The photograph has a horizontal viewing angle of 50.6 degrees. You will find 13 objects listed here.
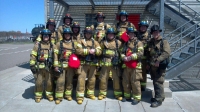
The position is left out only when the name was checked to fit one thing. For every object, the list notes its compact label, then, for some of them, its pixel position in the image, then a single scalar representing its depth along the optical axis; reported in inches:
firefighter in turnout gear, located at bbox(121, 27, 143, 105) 211.4
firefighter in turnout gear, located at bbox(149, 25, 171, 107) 207.5
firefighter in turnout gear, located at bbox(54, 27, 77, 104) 217.3
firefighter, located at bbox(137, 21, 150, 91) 223.3
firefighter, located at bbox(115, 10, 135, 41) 247.3
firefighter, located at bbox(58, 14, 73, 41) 253.1
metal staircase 271.6
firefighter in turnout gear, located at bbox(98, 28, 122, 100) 221.6
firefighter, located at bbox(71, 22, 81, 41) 230.7
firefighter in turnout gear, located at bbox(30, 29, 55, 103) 219.0
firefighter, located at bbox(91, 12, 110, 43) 256.3
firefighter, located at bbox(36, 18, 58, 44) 246.4
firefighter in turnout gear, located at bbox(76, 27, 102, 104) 219.8
